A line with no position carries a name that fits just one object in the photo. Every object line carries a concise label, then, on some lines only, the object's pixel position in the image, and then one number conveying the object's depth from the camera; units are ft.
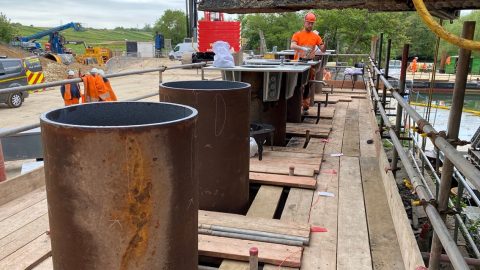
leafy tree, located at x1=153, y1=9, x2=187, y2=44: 331.30
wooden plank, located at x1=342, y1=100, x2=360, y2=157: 21.99
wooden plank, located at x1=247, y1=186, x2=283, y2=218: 14.17
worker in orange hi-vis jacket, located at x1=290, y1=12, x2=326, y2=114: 30.01
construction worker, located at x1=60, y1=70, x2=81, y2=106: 34.19
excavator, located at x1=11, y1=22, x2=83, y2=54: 154.20
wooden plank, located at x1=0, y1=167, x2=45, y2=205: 14.77
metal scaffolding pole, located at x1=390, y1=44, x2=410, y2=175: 16.25
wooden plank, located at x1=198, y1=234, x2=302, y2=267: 10.79
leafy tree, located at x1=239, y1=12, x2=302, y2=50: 195.31
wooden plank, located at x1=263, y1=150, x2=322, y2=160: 20.15
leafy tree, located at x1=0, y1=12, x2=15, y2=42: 205.05
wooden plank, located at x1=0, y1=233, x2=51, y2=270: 10.67
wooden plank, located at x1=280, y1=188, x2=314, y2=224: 13.75
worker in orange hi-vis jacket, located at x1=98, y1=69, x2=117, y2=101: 31.07
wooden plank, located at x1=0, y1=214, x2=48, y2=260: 11.49
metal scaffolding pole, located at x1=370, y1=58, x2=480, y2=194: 6.44
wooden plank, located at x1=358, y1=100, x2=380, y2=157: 21.58
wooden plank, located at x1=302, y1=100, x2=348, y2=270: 10.87
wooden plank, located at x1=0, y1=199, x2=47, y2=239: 12.73
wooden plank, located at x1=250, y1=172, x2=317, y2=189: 16.28
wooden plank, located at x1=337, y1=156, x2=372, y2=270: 10.93
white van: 136.05
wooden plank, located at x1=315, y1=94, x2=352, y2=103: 38.42
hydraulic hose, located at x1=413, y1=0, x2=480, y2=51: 5.17
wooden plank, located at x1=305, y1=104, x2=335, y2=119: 31.32
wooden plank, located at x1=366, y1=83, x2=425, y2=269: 9.77
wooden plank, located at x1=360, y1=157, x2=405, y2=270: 11.00
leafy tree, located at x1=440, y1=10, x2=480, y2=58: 97.35
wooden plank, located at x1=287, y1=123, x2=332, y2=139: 25.14
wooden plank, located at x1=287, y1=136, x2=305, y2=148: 23.76
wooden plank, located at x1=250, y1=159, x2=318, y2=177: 17.74
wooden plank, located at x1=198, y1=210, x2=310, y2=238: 12.23
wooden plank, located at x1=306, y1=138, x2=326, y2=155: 21.98
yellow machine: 145.18
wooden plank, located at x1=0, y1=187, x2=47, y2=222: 13.97
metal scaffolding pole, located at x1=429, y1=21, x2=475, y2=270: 8.27
